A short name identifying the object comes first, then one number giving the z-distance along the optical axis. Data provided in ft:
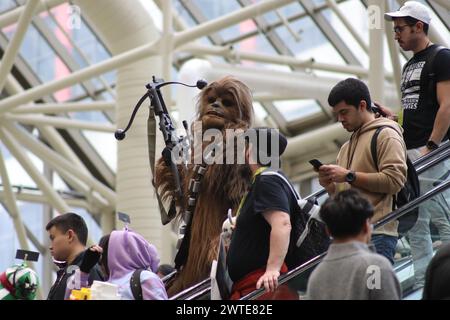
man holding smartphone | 39.09
